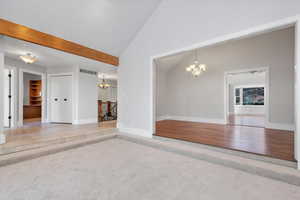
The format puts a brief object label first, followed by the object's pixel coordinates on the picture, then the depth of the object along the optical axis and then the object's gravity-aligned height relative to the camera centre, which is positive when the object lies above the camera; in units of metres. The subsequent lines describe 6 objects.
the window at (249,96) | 9.51 +0.32
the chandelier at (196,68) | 5.10 +1.24
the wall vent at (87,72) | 5.61 +1.23
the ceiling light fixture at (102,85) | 8.22 +0.92
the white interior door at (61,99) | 5.51 +0.03
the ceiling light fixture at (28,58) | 3.88 +1.24
